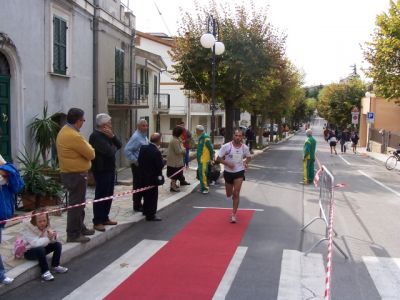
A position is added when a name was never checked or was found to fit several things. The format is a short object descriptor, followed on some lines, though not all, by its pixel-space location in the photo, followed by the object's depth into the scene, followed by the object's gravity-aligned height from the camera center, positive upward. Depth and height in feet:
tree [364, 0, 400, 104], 79.20 +10.38
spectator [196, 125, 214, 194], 42.09 -3.89
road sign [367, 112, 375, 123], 121.08 -0.30
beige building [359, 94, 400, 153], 131.75 -0.48
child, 18.86 -5.35
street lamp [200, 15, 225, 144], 53.01 +7.53
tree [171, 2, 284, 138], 76.18 +8.71
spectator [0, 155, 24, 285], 16.98 -2.96
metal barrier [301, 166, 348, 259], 23.46 -4.54
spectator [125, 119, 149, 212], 31.27 -2.56
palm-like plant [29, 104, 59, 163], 35.94 -1.96
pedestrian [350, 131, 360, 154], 116.37 -5.68
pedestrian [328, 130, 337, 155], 105.60 -5.72
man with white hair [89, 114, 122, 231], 24.31 -2.70
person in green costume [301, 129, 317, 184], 49.62 -4.40
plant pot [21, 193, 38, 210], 29.35 -5.74
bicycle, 74.08 -6.88
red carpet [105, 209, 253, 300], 17.74 -6.70
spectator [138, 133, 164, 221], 29.48 -3.80
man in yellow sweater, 21.09 -2.22
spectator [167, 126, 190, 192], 40.50 -4.07
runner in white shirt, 29.89 -3.09
